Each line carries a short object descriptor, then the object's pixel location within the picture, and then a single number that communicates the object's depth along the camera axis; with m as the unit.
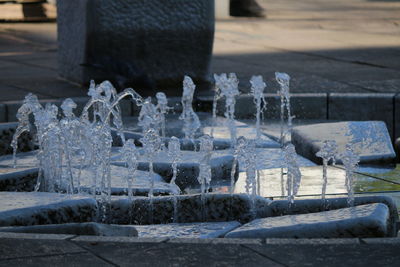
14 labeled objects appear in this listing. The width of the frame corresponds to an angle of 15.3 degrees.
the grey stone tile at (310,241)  5.11
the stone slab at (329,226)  5.59
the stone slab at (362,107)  10.64
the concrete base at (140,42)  11.46
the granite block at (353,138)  8.57
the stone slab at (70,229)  5.66
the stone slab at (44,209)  6.09
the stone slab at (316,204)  6.27
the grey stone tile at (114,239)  5.16
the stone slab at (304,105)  10.88
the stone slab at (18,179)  7.45
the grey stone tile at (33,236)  5.23
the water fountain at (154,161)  6.60
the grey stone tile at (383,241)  5.08
